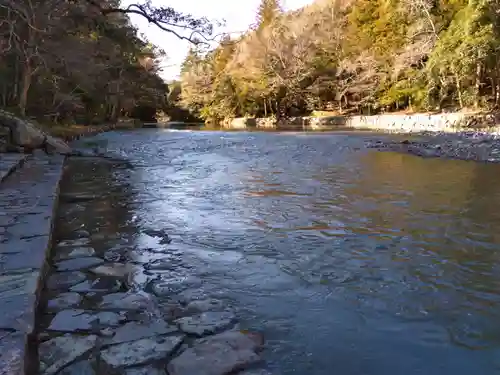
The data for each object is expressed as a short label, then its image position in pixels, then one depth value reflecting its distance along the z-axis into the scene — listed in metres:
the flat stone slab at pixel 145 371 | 1.76
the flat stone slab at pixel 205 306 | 2.39
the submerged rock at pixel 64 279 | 2.59
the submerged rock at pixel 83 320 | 2.09
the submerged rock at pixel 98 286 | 2.55
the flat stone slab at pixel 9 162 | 5.08
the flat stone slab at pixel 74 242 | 3.39
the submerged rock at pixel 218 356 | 1.79
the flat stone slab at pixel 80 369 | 1.74
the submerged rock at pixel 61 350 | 1.76
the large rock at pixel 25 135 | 8.00
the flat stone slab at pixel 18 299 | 1.81
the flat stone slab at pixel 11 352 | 1.49
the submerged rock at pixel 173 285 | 2.61
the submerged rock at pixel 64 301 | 2.31
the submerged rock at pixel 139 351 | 1.83
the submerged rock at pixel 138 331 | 2.01
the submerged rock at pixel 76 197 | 5.13
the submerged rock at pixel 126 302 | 2.35
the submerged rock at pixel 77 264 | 2.88
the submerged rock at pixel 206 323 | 2.14
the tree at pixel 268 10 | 41.22
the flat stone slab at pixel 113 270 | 2.82
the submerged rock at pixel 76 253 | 3.11
